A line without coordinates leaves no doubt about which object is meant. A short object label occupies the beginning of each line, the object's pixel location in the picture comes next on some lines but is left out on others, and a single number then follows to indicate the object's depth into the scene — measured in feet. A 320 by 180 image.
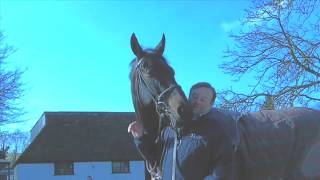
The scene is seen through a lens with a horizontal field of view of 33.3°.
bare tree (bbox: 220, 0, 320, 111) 39.06
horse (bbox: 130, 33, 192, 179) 12.55
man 12.50
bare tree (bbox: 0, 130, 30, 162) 94.02
